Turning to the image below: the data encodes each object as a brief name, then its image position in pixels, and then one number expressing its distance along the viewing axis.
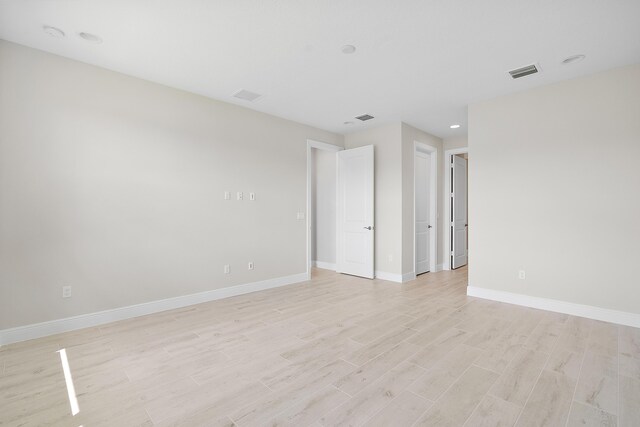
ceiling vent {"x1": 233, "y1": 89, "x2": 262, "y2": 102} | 3.83
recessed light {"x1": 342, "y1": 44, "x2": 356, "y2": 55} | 2.76
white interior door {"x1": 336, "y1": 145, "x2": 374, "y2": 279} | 5.34
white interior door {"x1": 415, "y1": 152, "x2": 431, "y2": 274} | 5.72
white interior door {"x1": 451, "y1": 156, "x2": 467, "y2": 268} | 6.28
